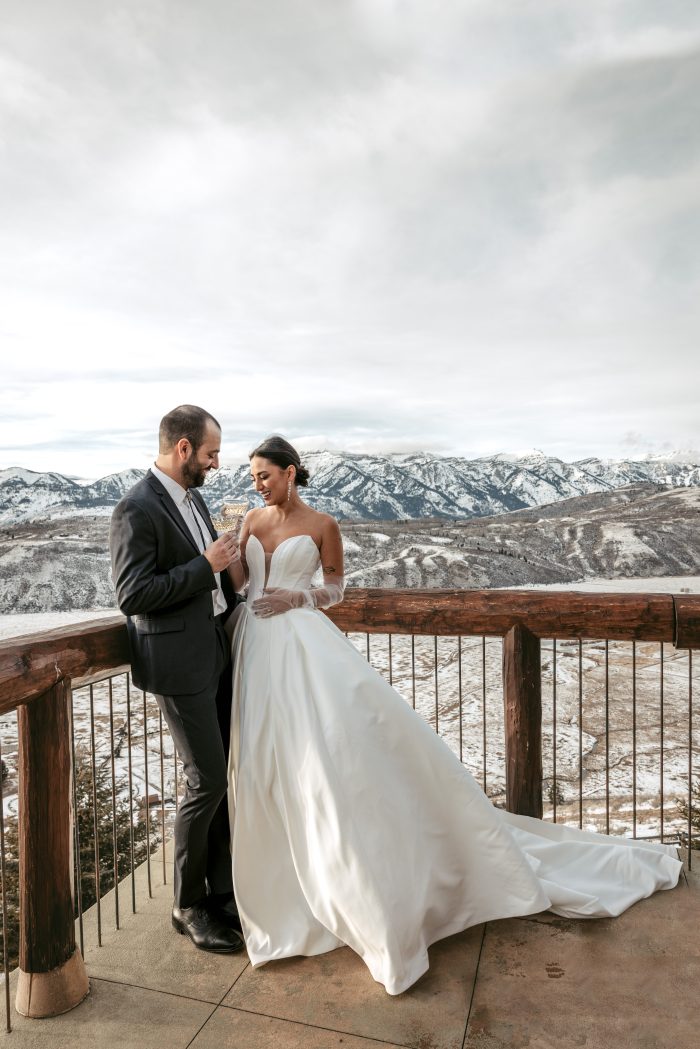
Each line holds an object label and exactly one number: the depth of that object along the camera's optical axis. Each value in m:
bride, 1.84
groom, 1.85
